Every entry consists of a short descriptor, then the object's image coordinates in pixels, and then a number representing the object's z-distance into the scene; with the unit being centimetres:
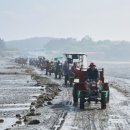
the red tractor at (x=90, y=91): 2105
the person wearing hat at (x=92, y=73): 2184
